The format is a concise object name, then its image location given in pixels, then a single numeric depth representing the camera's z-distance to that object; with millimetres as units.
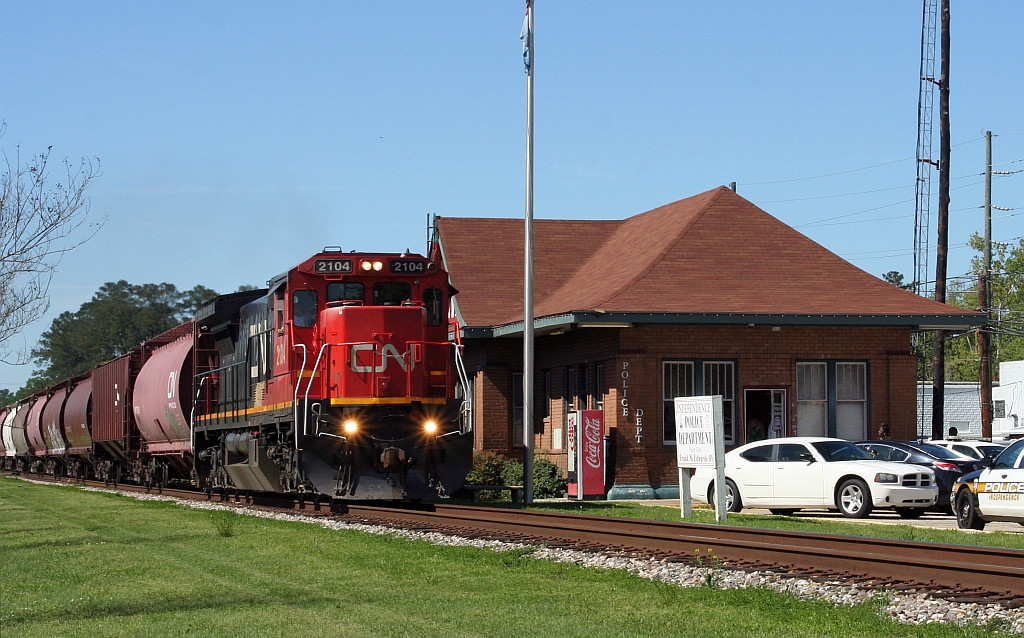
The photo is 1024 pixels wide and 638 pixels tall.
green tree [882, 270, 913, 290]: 146250
